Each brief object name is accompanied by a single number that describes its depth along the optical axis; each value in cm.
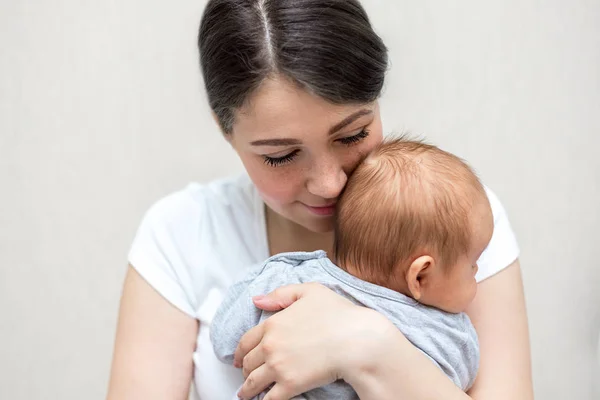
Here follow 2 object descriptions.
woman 126
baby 126
